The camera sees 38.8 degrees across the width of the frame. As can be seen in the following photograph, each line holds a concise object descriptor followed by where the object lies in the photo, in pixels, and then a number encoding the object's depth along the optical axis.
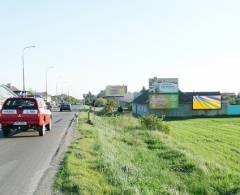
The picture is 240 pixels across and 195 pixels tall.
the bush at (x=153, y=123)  24.35
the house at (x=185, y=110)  58.19
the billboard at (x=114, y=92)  104.40
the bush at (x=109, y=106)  44.77
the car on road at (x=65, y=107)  49.76
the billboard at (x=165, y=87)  58.88
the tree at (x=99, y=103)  80.19
